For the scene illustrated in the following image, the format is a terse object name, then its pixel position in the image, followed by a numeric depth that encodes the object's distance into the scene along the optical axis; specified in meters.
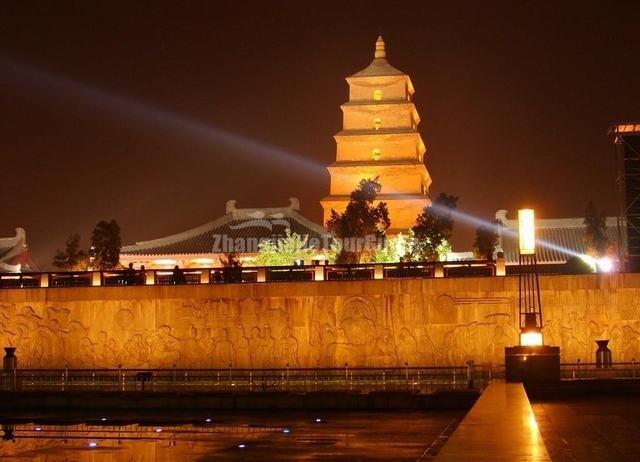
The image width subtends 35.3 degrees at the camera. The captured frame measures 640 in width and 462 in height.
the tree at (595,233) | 40.75
